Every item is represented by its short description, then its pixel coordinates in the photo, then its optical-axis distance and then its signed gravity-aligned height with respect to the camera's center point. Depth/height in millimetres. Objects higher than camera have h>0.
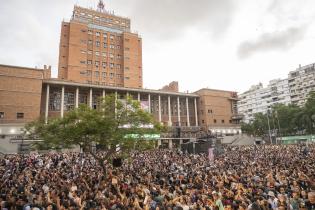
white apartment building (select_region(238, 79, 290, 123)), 101125 +17885
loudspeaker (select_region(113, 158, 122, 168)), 19125 -1843
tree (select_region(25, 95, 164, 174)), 17375 +940
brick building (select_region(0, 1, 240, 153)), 45625 +11977
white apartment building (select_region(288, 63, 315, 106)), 89125 +20587
